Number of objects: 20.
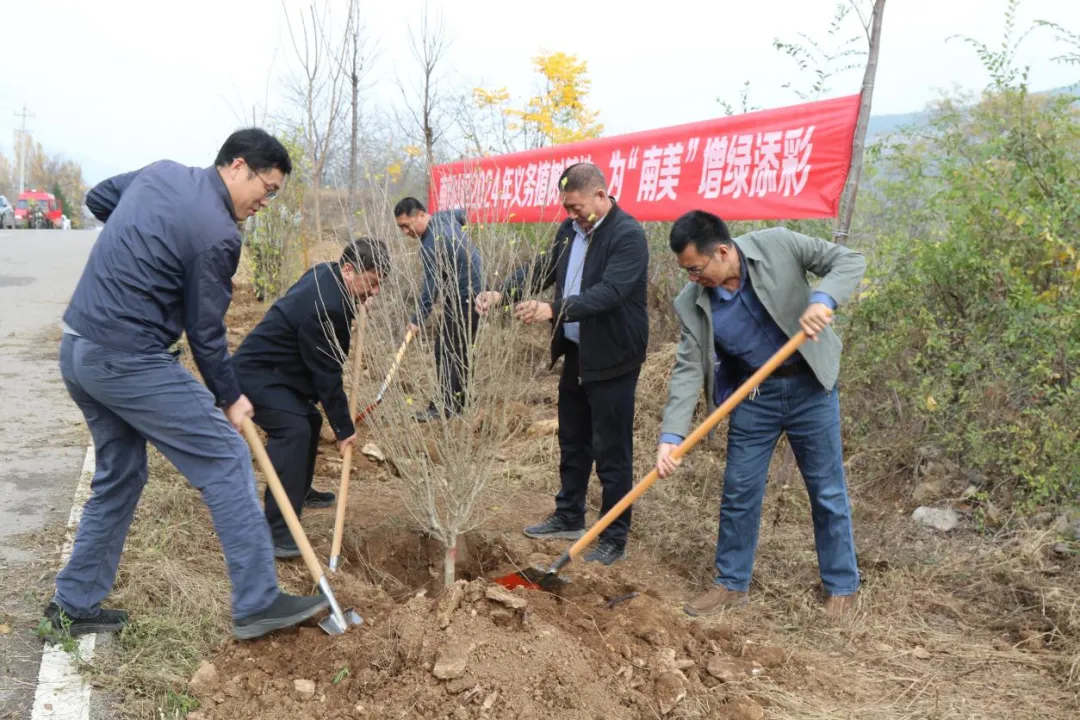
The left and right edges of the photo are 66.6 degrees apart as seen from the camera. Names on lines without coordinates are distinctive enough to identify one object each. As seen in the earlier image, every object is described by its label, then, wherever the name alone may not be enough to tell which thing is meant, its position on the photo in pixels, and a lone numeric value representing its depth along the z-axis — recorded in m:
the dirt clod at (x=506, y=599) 3.17
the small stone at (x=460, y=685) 2.78
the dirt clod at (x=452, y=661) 2.81
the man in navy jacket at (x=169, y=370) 2.85
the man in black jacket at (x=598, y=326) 4.00
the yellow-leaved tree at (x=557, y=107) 12.88
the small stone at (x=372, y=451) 5.83
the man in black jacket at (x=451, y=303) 3.47
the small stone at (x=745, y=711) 2.82
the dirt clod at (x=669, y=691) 2.86
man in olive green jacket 3.44
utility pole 77.38
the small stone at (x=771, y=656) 3.15
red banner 4.36
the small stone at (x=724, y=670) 3.03
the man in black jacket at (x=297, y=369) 3.97
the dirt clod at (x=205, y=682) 2.85
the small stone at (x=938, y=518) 4.53
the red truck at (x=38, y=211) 47.08
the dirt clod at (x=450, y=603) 3.03
